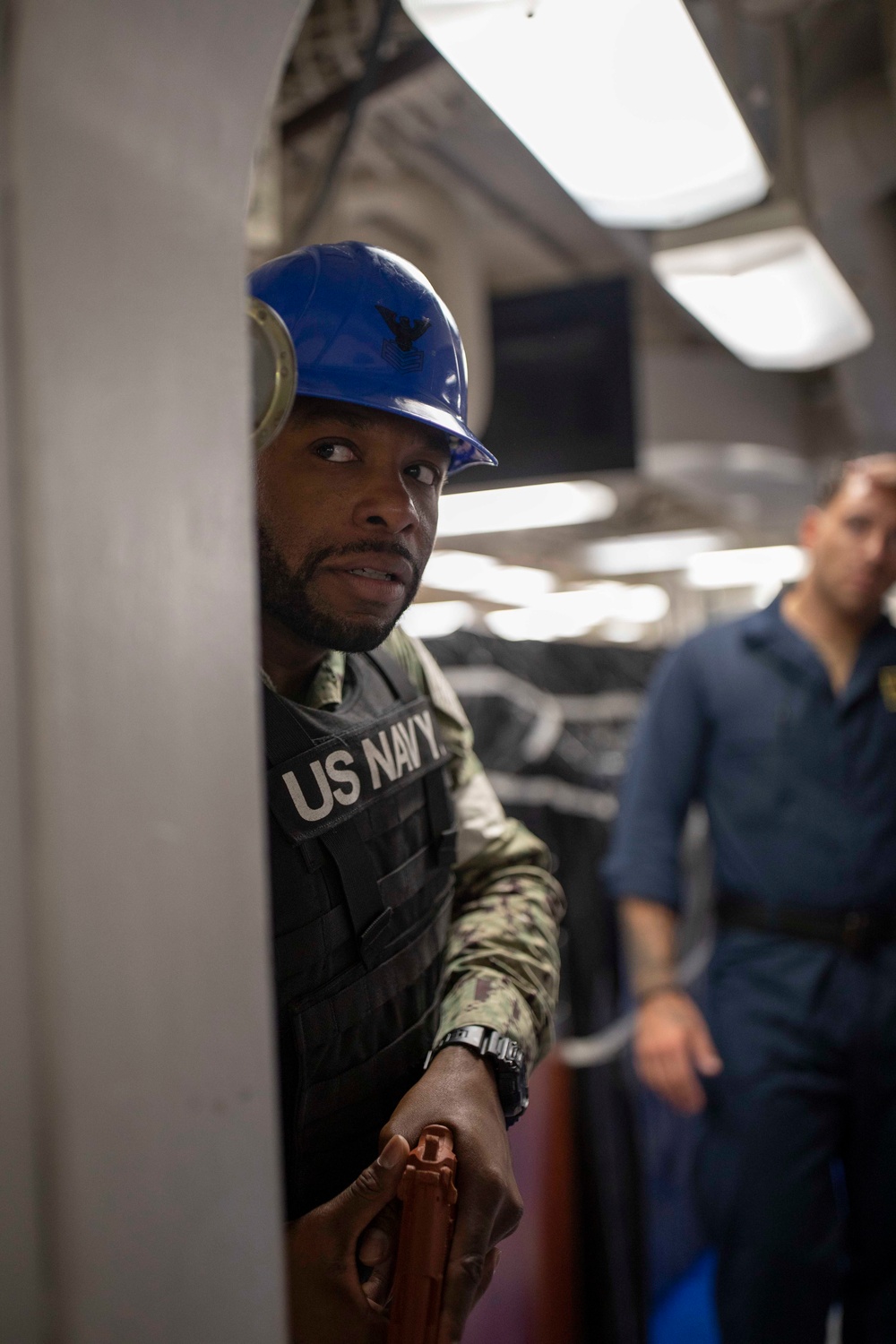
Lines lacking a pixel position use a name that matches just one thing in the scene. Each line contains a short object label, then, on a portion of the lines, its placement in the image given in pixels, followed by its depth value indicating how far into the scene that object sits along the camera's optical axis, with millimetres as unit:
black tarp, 1757
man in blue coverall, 1424
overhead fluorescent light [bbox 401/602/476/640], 3764
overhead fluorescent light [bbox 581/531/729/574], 4797
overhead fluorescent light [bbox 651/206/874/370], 1556
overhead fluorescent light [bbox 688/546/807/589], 5062
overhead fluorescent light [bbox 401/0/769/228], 909
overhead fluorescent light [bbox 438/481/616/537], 3356
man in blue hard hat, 507
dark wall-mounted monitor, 2432
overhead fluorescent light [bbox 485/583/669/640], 4430
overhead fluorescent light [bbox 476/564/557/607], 3395
